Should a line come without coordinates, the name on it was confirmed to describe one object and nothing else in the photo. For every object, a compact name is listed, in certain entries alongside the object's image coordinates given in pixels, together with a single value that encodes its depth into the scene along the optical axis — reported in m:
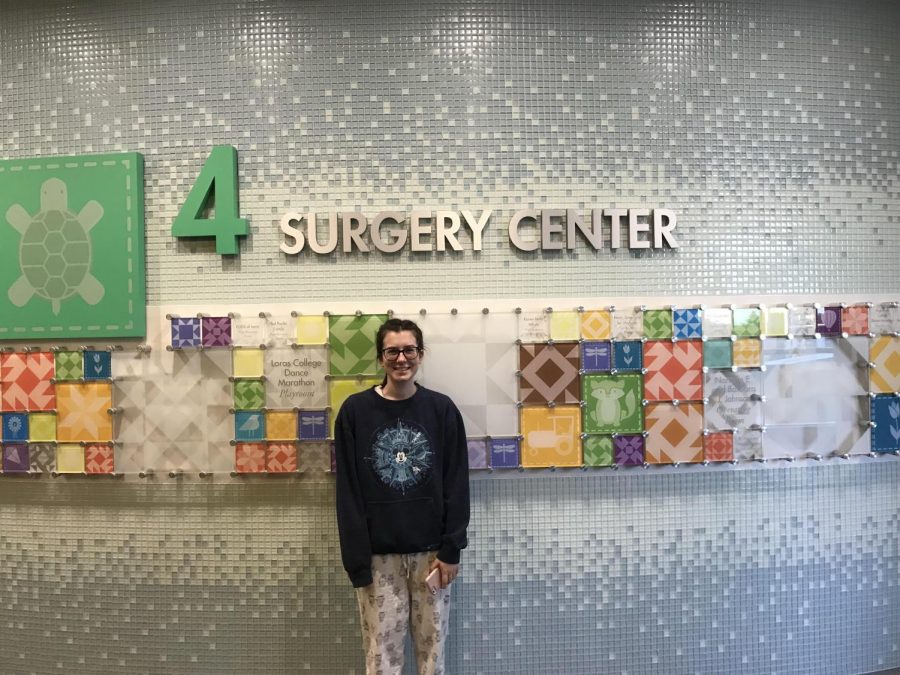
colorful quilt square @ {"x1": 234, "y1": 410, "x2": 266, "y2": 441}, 2.25
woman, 1.87
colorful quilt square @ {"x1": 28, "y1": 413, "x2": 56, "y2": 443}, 2.31
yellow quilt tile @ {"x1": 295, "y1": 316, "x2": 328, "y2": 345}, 2.25
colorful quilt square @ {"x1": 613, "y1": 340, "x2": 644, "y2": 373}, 2.27
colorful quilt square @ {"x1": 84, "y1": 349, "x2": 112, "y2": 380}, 2.30
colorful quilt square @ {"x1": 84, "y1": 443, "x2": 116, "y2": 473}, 2.29
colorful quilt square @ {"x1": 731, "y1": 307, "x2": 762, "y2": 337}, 2.30
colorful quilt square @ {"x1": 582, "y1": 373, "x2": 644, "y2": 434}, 2.26
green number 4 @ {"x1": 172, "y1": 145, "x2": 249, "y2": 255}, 2.24
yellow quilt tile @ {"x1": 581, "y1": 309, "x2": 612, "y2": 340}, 2.27
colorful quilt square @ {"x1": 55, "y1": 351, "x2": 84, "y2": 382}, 2.30
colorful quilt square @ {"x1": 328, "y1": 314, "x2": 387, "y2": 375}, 2.23
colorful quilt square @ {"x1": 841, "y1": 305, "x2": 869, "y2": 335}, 2.34
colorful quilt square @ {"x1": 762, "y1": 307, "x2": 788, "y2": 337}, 2.31
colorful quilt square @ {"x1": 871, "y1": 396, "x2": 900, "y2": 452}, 2.35
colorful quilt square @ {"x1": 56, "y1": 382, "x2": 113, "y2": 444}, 2.29
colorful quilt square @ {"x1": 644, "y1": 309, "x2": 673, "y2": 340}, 2.28
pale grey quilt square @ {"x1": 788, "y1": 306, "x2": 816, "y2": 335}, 2.33
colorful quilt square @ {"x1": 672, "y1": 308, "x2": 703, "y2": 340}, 2.28
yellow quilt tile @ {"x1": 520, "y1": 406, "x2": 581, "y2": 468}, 2.26
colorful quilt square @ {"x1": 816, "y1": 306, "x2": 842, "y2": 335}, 2.33
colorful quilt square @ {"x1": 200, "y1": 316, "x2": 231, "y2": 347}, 2.27
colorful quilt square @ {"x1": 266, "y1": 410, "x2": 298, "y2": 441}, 2.25
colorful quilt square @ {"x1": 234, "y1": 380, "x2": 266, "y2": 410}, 2.25
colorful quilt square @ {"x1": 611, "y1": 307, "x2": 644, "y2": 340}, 2.28
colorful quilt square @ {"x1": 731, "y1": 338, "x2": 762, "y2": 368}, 2.29
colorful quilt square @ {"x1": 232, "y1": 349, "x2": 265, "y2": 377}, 2.26
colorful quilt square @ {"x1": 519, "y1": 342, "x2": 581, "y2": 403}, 2.26
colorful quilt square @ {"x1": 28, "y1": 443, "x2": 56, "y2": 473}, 2.33
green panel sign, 2.28
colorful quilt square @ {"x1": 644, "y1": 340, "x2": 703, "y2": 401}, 2.27
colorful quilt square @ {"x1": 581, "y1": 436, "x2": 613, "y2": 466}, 2.26
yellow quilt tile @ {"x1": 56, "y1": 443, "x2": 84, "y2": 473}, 2.31
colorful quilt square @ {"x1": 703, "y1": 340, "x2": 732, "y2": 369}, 2.29
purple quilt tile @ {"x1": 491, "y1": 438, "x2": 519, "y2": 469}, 2.25
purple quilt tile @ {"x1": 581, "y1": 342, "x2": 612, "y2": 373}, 2.26
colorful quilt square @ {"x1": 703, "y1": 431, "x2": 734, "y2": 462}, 2.28
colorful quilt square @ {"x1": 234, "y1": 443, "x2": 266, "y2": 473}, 2.25
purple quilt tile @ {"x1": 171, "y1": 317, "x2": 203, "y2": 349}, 2.26
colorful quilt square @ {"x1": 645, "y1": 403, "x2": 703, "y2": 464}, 2.28
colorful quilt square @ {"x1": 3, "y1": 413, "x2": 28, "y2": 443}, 2.32
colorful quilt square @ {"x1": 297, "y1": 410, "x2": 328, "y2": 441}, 2.24
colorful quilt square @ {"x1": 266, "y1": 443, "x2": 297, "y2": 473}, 2.25
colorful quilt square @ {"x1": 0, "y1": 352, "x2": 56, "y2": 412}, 2.31
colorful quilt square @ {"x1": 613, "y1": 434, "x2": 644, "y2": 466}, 2.27
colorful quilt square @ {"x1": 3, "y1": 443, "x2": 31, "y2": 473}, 2.33
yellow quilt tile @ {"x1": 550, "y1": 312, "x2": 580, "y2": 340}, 2.27
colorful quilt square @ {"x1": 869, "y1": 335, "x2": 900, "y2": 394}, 2.34
